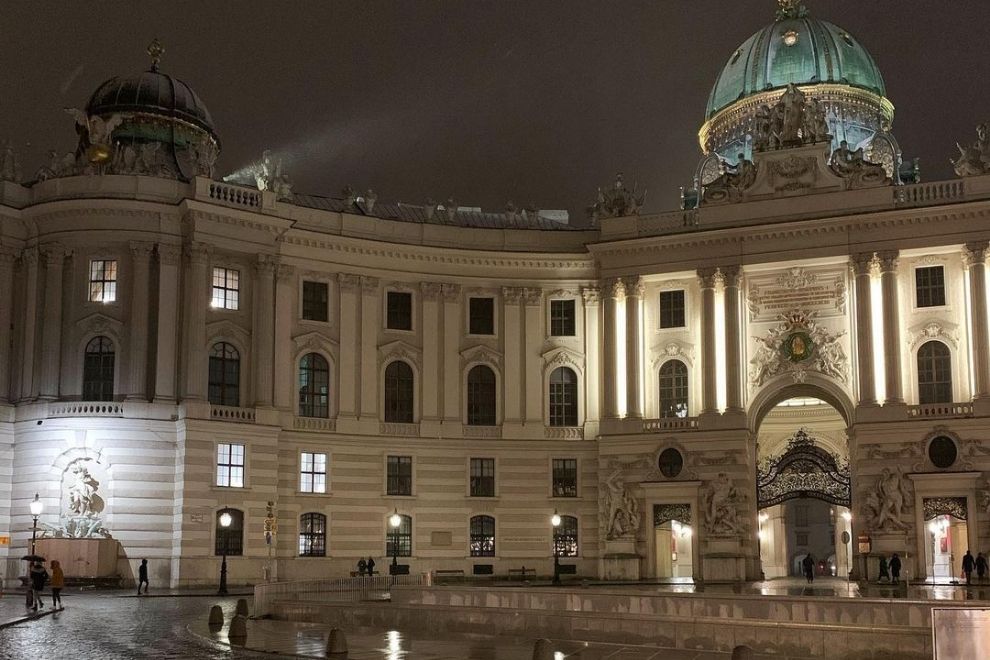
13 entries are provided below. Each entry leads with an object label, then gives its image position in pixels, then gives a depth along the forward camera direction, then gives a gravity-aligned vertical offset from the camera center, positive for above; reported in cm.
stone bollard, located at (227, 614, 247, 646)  2847 -246
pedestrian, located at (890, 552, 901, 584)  5084 -201
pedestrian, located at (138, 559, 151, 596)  4691 -192
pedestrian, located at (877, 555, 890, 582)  5241 -226
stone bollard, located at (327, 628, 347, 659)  2578 -252
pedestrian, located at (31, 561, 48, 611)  3753 -178
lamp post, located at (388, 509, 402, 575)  5704 -43
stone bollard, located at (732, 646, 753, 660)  2064 -218
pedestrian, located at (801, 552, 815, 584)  5634 -222
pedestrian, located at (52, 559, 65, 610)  3781 -179
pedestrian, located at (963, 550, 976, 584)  4959 -181
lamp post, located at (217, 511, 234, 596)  4806 -29
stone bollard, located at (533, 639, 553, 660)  2245 -230
